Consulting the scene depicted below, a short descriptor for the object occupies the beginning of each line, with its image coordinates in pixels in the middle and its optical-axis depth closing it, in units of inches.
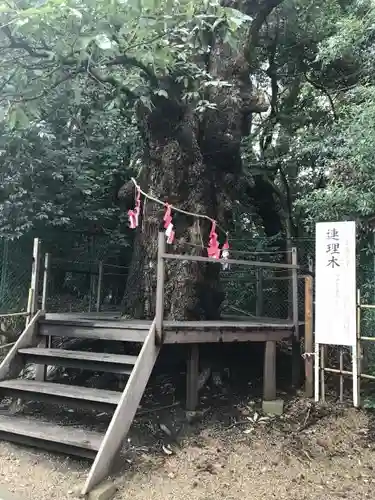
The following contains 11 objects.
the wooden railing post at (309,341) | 247.8
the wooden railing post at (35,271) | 232.4
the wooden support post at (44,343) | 232.5
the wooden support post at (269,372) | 236.8
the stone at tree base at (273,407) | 230.7
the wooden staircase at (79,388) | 161.6
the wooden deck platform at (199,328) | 199.2
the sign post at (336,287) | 231.0
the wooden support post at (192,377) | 215.2
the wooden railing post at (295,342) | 262.1
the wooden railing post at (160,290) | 187.1
